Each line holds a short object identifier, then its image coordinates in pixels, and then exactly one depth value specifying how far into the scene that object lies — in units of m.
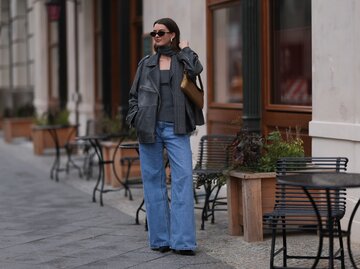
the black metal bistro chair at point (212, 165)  15.98
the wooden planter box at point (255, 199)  14.88
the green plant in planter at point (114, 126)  25.16
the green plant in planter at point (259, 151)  15.19
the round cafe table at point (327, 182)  10.70
